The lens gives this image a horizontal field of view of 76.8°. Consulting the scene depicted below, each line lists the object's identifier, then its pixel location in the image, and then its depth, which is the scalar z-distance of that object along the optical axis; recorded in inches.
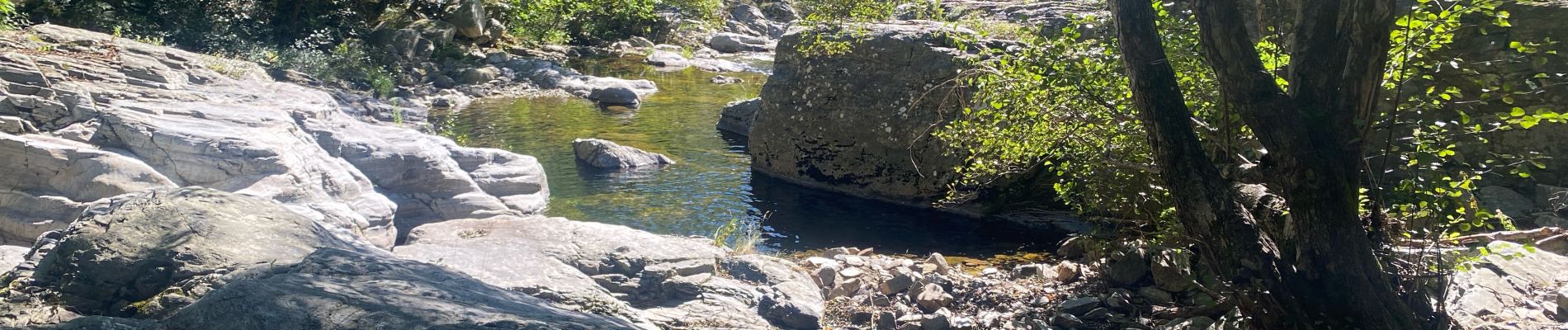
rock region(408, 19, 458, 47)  941.8
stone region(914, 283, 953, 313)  295.9
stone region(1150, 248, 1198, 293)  277.3
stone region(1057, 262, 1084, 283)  325.4
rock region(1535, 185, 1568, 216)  324.8
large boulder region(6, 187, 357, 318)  168.6
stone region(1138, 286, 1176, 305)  286.4
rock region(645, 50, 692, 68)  1106.7
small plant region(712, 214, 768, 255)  379.6
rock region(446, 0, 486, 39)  988.6
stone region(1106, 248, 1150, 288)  304.7
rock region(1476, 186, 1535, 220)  333.7
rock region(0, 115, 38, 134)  315.0
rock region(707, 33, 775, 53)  1290.6
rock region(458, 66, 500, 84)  879.7
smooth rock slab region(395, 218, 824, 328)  259.8
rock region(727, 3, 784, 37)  1470.2
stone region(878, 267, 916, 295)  308.5
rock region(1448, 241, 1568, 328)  227.3
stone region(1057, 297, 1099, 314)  284.5
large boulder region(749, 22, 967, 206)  487.8
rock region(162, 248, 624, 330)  153.3
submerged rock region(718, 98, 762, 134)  689.0
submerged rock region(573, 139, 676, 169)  570.9
